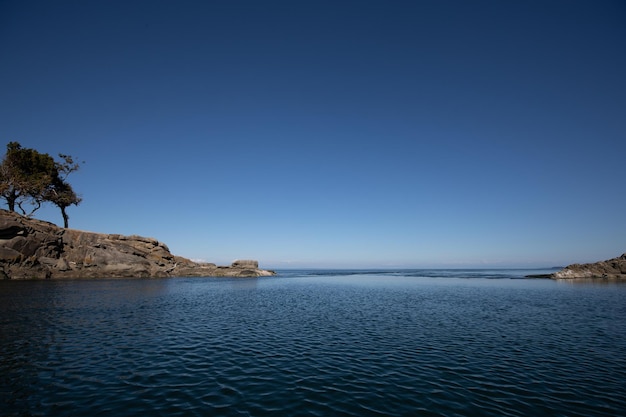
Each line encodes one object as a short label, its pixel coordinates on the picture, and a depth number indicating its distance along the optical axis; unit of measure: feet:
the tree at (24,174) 254.82
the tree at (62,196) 298.56
